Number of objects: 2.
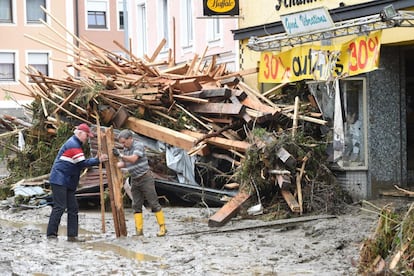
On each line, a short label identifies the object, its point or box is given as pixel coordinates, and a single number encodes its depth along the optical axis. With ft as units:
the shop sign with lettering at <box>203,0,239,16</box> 61.35
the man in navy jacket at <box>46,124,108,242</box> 43.70
